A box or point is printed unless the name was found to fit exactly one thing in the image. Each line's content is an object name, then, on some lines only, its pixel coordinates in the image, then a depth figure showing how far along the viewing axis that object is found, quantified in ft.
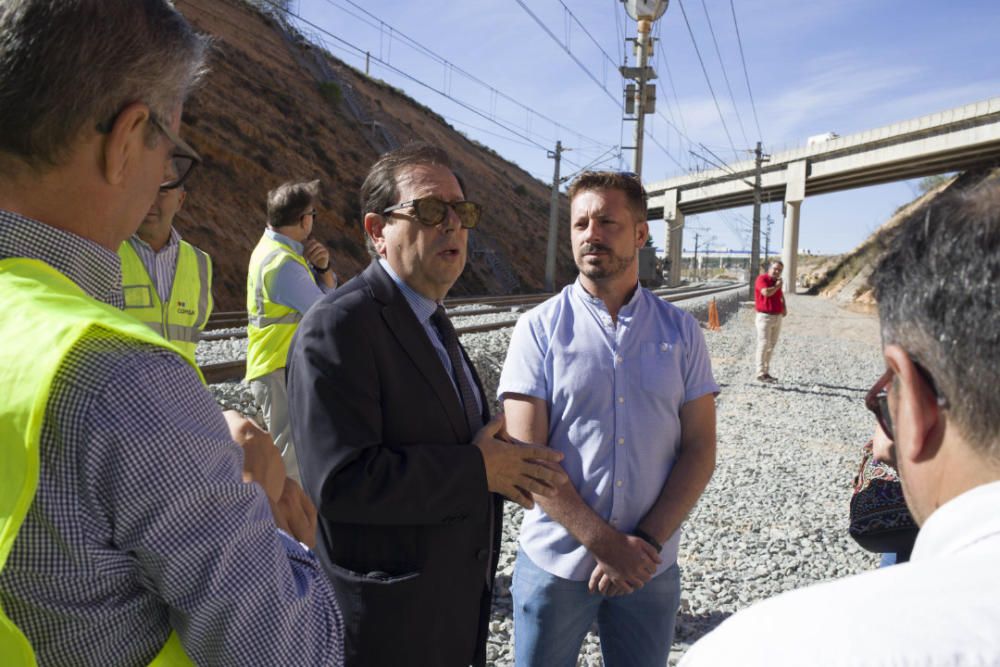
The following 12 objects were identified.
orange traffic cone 78.43
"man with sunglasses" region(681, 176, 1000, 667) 2.52
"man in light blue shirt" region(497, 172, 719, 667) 9.57
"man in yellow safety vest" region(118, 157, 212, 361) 12.64
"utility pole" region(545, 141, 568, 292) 133.80
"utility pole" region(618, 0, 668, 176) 60.95
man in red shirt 44.32
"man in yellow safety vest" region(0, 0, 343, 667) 3.35
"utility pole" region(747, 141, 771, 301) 141.79
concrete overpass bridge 160.25
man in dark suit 7.37
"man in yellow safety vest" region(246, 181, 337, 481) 16.62
